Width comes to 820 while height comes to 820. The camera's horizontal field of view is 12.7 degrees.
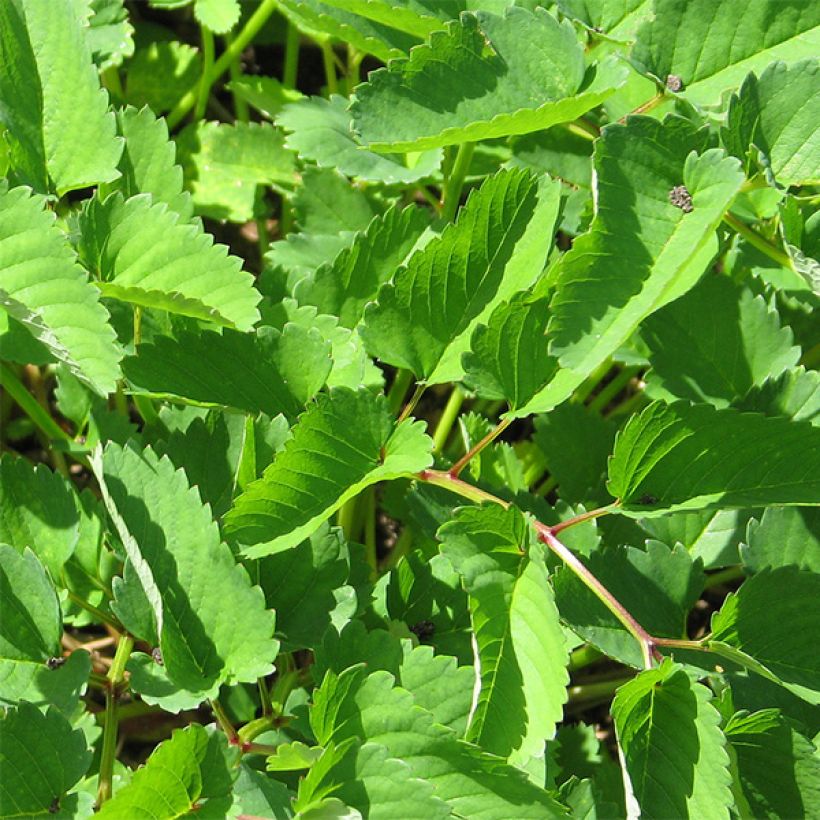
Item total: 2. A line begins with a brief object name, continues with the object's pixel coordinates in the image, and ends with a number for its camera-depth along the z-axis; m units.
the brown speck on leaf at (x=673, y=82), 0.77
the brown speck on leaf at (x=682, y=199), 0.75
